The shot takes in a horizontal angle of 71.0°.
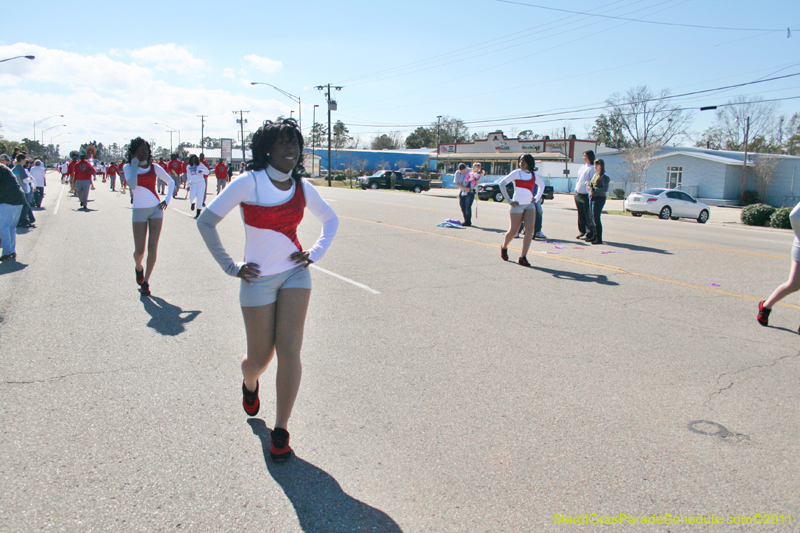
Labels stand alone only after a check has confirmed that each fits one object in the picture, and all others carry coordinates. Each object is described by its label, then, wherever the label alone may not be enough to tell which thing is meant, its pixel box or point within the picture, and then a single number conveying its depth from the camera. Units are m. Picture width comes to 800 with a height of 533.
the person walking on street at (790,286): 5.57
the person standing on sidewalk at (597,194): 12.52
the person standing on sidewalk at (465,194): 15.80
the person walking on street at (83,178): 19.00
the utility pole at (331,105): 54.56
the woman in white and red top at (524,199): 9.45
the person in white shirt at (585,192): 12.79
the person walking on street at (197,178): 17.94
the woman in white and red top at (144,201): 7.22
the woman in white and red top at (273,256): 3.18
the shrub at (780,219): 21.00
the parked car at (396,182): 47.62
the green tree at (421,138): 141.50
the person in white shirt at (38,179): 19.97
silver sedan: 26.30
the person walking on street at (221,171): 22.86
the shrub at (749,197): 43.12
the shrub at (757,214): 22.58
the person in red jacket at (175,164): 20.85
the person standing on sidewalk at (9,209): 9.42
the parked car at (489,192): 35.25
